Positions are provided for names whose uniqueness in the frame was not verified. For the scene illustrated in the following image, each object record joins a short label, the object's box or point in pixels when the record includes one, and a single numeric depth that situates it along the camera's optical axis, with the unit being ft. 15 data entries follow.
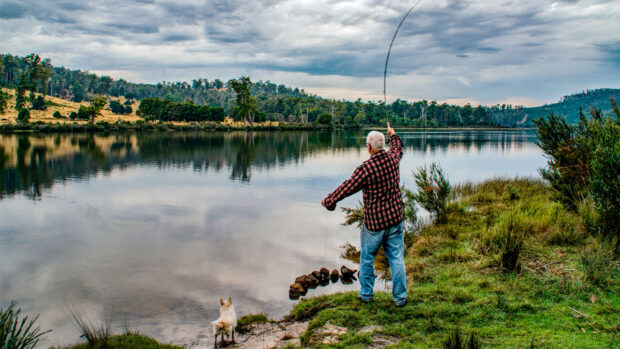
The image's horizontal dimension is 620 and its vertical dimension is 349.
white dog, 20.17
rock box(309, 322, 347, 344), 17.09
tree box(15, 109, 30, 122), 258.61
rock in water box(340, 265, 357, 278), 30.12
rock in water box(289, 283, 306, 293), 27.68
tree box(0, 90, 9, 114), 258.28
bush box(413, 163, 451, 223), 42.70
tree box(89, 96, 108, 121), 286.46
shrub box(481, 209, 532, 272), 23.45
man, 17.92
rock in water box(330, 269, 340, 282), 30.09
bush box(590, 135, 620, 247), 23.67
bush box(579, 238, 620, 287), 19.81
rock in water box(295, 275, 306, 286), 28.53
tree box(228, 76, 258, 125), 330.13
